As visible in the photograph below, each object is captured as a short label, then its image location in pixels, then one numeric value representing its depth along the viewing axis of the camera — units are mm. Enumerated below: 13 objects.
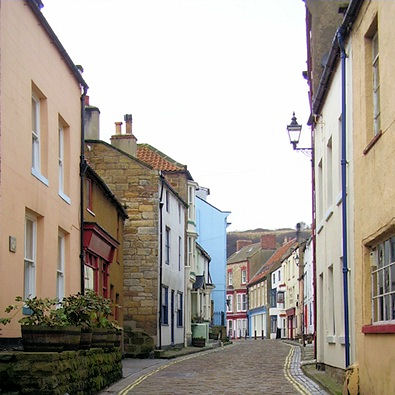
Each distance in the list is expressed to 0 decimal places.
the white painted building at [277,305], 69438
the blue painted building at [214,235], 59469
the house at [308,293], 44403
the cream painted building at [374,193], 9617
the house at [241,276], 89562
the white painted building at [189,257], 37219
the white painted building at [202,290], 42812
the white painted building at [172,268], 30484
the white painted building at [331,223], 12812
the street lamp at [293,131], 19875
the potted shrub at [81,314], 12016
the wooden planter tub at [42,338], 10359
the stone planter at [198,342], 37844
